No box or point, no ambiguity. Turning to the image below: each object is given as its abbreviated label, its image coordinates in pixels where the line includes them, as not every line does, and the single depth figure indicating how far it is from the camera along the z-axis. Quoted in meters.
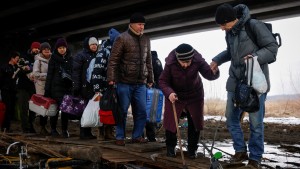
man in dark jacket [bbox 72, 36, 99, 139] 6.81
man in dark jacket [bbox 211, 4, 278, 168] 4.40
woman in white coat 7.72
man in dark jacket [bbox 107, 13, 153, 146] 5.86
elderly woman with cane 4.88
